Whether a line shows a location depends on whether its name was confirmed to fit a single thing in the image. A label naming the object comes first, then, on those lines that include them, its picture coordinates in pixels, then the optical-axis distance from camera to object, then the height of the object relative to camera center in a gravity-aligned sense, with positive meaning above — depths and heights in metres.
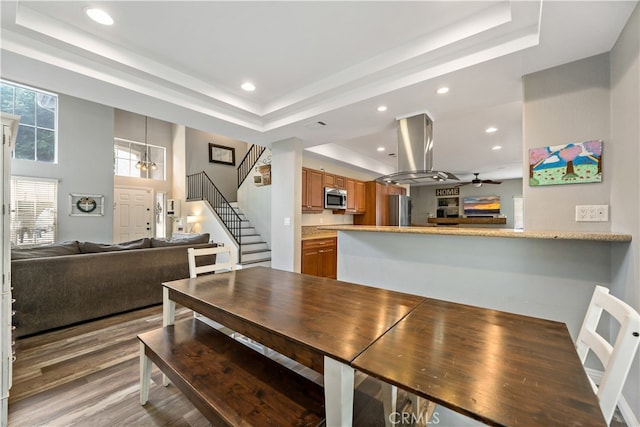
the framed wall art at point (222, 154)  8.39 +1.93
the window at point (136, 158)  7.62 +1.68
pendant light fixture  7.65 +1.51
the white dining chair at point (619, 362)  0.82 -0.46
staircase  5.40 -0.75
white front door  7.42 -0.02
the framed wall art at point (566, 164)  1.94 +0.40
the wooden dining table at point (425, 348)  0.73 -0.51
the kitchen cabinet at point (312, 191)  5.05 +0.47
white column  4.10 +0.15
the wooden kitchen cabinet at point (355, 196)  6.37 +0.46
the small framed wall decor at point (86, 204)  6.36 +0.22
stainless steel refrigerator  7.35 +0.17
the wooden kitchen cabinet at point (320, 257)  4.72 -0.81
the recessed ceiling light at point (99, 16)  1.95 +1.49
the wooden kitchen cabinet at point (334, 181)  5.62 +0.75
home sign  9.90 +0.91
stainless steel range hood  3.09 +0.76
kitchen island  1.86 -0.43
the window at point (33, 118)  5.78 +2.18
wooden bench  1.12 -0.85
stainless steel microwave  5.57 +0.36
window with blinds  5.67 +0.05
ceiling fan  7.64 +0.99
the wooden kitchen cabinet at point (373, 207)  6.89 +0.21
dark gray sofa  2.63 -0.75
